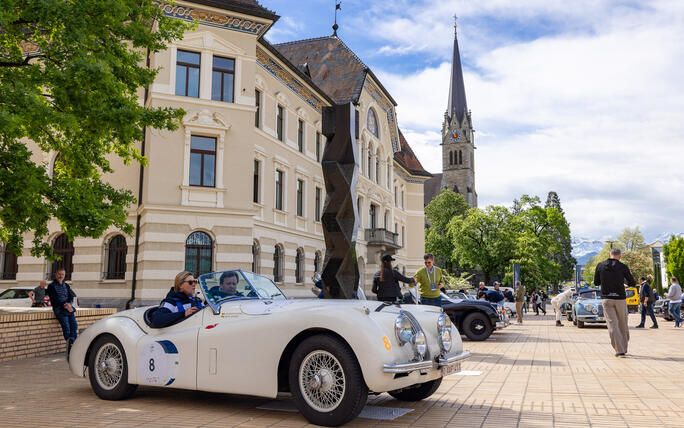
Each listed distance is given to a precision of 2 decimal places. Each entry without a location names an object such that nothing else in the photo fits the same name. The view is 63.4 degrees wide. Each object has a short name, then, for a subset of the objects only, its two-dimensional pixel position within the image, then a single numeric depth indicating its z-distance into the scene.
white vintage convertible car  4.94
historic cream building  21.94
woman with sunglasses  6.15
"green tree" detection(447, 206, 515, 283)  56.38
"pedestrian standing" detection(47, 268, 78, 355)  11.52
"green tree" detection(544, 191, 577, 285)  87.19
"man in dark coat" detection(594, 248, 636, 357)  10.69
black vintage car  15.07
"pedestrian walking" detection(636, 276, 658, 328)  20.11
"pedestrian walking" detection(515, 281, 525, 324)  25.30
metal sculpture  9.87
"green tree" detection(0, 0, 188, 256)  10.78
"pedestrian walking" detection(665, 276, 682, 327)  21.91
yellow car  32.31
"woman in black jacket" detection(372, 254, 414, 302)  10.17
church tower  106.50
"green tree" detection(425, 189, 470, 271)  75.65
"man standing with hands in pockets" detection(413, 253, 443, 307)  11.27
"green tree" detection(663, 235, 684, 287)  58.31
